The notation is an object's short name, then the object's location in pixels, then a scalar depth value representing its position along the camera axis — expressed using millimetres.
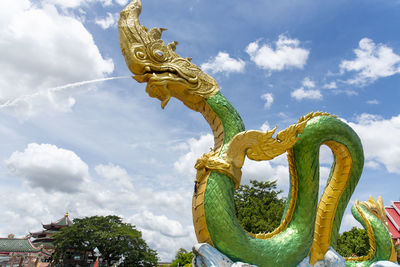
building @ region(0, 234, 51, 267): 23250
